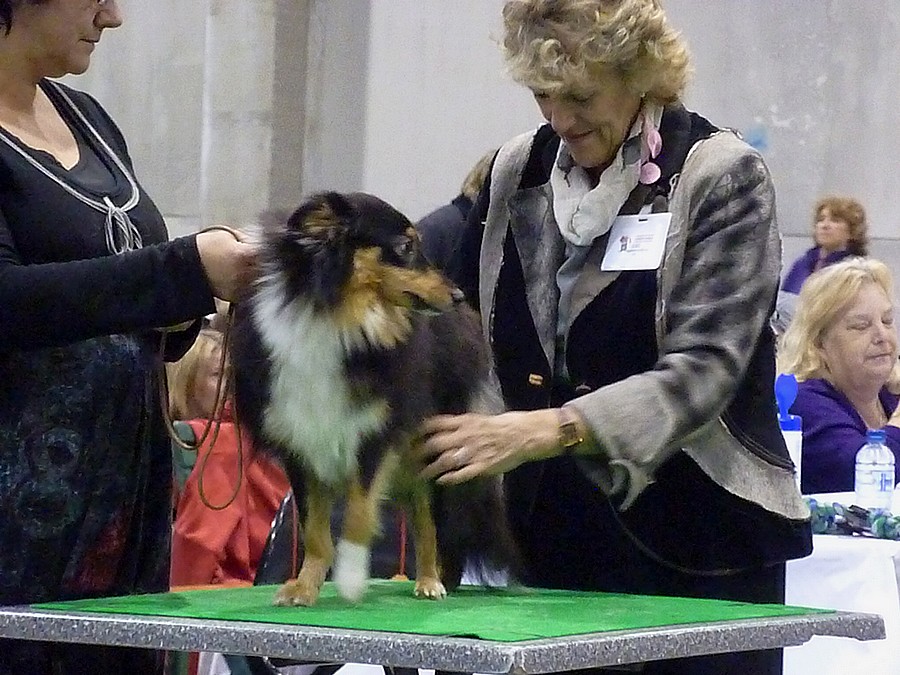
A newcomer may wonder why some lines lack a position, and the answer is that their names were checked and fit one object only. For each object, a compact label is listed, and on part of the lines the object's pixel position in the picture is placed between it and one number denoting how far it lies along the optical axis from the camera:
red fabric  6.10
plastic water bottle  6.54
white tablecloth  5.92
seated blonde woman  7.26
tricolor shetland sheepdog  3.18
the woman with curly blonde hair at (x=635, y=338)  3.37
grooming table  2.66
